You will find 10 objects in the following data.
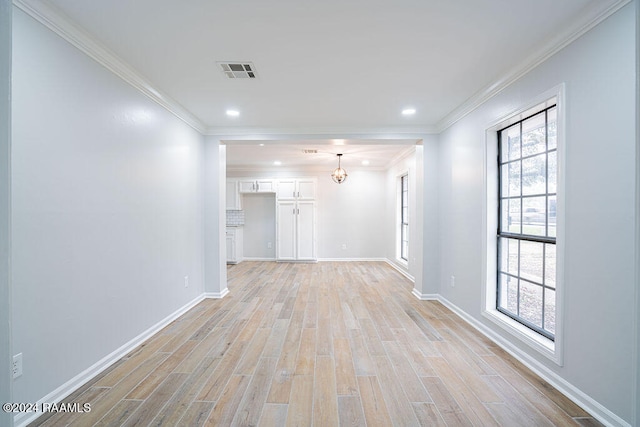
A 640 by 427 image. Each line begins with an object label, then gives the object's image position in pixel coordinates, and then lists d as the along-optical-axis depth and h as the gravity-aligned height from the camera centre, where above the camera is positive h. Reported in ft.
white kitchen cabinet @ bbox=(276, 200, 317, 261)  23.73 -1.79
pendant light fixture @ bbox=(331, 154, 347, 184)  19.81 +2.38
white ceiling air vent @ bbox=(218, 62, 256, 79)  8.09 +4.08
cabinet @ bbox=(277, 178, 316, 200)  23.75 +1.63
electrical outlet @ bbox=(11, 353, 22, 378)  5.18 -2.86
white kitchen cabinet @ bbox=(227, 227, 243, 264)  23.55 -3.01
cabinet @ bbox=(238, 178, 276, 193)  24.09 +1.98
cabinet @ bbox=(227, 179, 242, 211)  24.48 +1.07
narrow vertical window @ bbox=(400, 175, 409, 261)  20.74 -0.70
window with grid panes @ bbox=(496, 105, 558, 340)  7.51 -0.36
